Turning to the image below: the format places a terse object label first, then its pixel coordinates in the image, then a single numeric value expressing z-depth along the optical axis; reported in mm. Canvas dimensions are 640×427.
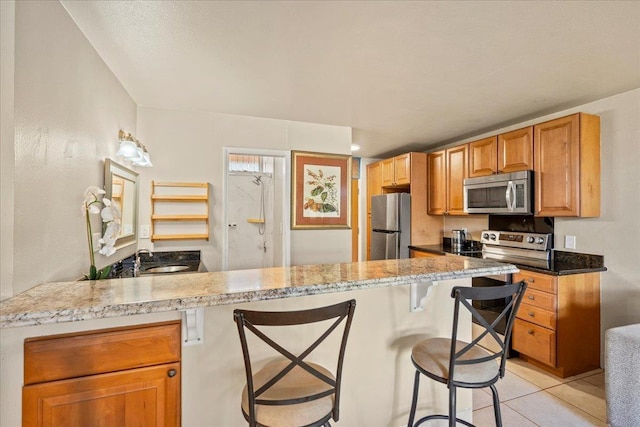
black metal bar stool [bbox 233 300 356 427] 933
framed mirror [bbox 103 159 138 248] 1986
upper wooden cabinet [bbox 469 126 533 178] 2889
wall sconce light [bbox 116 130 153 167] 2076
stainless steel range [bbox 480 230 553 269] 2902
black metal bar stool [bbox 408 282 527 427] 1231
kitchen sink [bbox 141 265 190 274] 2492
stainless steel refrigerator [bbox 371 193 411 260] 4133
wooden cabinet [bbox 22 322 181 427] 1026
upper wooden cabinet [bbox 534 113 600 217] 2508
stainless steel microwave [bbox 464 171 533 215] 2844
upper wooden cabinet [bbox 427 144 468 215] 3678
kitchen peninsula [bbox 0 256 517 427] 988
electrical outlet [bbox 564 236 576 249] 2786
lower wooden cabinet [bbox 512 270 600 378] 2436
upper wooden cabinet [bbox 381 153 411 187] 4203
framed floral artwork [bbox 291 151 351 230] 3277
